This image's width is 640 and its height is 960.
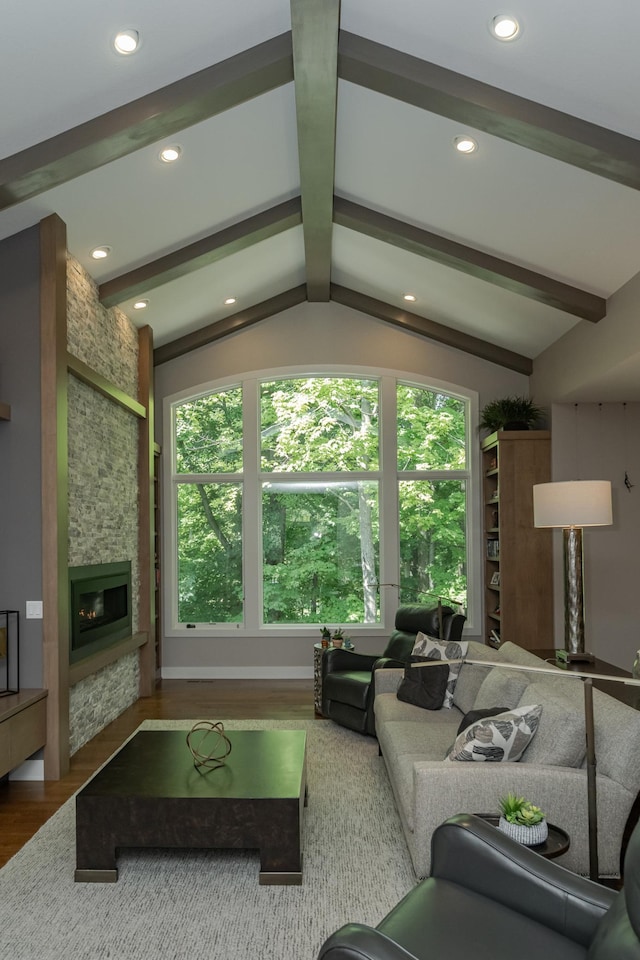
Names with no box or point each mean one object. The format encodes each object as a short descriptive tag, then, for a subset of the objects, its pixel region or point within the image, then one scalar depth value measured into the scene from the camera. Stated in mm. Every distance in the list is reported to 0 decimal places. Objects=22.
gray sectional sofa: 3182
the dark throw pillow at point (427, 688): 4973
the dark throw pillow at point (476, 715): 3709
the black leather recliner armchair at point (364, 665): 5754
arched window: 8336
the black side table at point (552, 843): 2770
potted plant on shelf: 7480
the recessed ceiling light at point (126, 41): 3598
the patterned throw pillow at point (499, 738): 3346
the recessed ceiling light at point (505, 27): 3477
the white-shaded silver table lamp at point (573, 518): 5179
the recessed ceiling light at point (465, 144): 4539
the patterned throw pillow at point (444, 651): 5020
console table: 4296
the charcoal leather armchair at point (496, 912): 1777
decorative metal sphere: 3944
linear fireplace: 5470
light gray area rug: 2869
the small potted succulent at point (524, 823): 2818
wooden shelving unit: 7250
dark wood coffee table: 3400
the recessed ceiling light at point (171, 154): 4699
